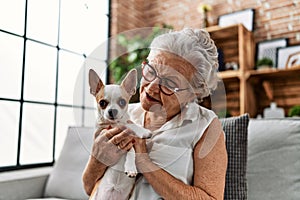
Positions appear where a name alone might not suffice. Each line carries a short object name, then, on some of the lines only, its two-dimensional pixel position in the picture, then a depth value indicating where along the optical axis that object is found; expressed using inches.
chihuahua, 27.6
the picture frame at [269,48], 102.6
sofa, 47.8
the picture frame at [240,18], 109.8
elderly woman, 29.4
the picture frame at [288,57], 98.3
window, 84.2
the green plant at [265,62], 98.5
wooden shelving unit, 100.0
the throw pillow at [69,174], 65.6
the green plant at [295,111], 90.0
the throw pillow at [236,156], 47.5
